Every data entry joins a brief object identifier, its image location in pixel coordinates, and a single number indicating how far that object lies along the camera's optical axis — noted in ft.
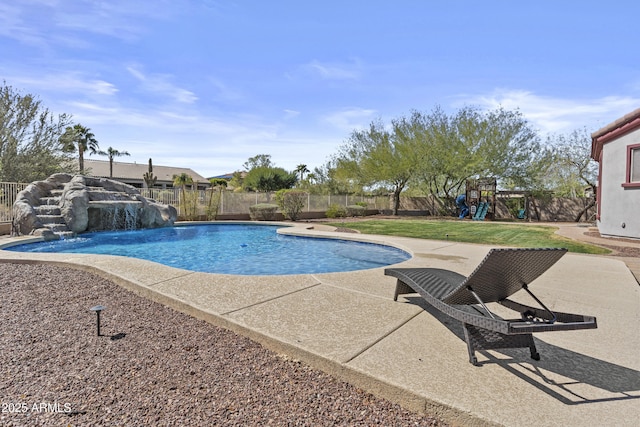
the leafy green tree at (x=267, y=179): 130.41
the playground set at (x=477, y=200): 75.82
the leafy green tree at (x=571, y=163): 78.79
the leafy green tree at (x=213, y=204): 56.85
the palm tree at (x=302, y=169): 204.54
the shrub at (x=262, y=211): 59.00
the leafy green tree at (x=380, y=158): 77.74
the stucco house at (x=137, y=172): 133.28
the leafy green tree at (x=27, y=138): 51.98
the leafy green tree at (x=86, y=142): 116.06
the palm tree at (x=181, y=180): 138.21
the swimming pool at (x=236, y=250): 23.42
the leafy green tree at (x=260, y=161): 157.89
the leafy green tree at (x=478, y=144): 75.66
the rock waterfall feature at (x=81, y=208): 32.83
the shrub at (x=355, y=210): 77.86
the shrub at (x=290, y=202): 61.77
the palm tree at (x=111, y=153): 133.51
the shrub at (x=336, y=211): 72.59
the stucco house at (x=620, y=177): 30.99
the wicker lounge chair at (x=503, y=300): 6.99
